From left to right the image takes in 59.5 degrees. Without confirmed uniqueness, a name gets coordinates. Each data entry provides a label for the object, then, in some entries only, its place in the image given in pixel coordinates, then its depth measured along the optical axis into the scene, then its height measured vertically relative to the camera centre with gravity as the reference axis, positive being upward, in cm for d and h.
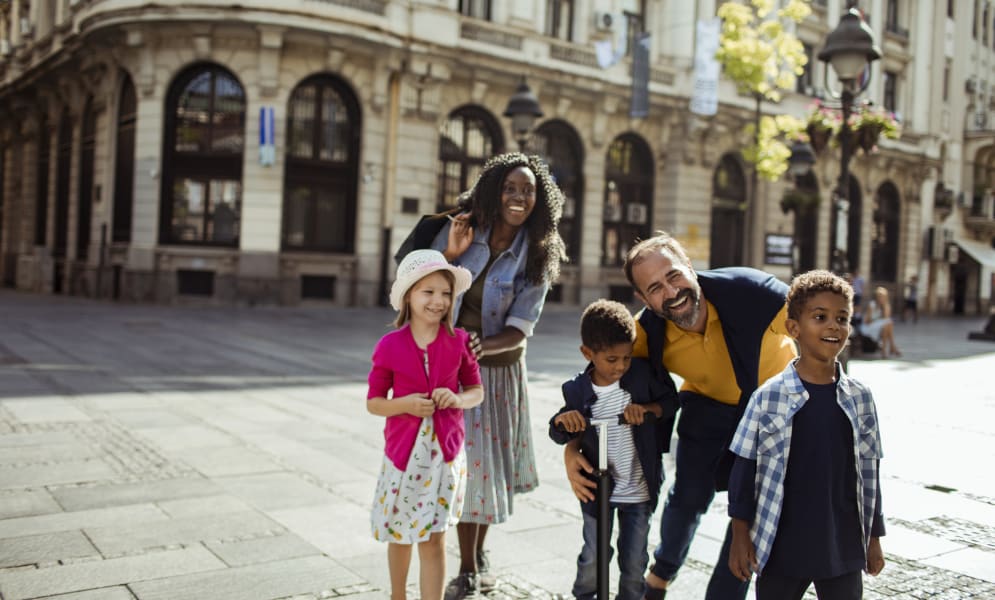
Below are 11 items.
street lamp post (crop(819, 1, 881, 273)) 1013 +285
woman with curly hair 384 -13
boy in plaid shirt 262 -53
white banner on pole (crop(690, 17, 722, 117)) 2502 +632
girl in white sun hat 324 -56
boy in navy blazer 319 -59
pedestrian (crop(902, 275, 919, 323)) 3091 -5
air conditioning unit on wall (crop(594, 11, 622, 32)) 2673 +804
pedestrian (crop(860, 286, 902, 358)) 1620 -60
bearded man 316 -24
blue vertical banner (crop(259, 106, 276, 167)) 2105 +314
